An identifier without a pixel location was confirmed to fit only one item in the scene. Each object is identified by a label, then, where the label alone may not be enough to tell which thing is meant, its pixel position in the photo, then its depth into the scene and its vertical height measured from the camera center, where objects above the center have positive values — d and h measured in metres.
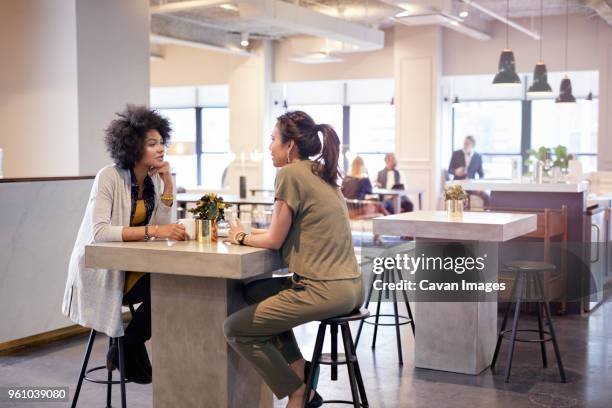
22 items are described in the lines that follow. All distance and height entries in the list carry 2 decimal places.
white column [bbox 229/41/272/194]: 13.73 +0.73
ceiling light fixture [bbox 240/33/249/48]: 12.72 +1.83
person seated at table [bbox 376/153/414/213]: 11.16 -0.40
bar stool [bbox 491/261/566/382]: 4.48 -0.89
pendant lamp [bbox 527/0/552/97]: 8.27 +0.73
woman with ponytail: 3.12 -0.44
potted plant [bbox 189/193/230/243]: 3.45 -0.29
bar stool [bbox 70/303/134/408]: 3.57 -1.01
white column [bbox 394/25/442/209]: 12.53 +0.74
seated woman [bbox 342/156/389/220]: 10.02 -0.49
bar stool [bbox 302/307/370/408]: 3.19 -0.84
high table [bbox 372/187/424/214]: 10.39 -0.56
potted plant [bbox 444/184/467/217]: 4.83 -0.30
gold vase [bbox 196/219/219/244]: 3.45 -0.35
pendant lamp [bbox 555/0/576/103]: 8.98 +0.66
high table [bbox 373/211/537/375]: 4.42 -0.96
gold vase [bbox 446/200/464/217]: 4.83 -0.34
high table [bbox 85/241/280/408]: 3.19 -0.70
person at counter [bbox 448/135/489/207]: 12.37 -0.16
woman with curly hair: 3.52 -0.33
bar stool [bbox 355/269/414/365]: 4.86 -0.98
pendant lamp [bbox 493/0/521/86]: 7.77 +0.79
